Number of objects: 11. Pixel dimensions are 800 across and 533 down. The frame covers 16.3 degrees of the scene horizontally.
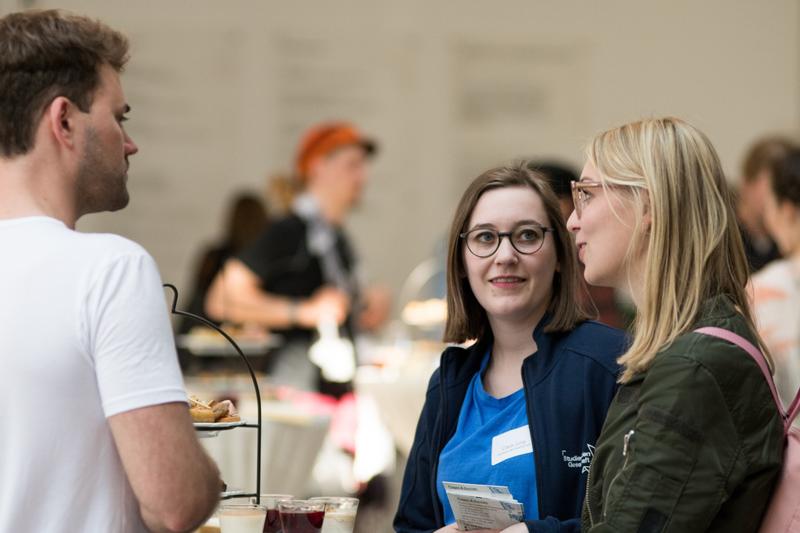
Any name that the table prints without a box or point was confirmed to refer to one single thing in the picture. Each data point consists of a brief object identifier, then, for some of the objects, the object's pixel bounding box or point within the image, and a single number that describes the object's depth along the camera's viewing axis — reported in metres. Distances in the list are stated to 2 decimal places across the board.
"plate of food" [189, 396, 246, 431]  3.60
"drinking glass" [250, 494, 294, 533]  3.61
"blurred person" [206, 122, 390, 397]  7.09
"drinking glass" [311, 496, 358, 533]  3.65
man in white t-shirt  3.26
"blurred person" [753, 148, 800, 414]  5.36
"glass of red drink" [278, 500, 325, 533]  3.58
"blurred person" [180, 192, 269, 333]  9.03
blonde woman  3.38
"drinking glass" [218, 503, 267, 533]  3.57
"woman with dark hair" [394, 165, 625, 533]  3.69
